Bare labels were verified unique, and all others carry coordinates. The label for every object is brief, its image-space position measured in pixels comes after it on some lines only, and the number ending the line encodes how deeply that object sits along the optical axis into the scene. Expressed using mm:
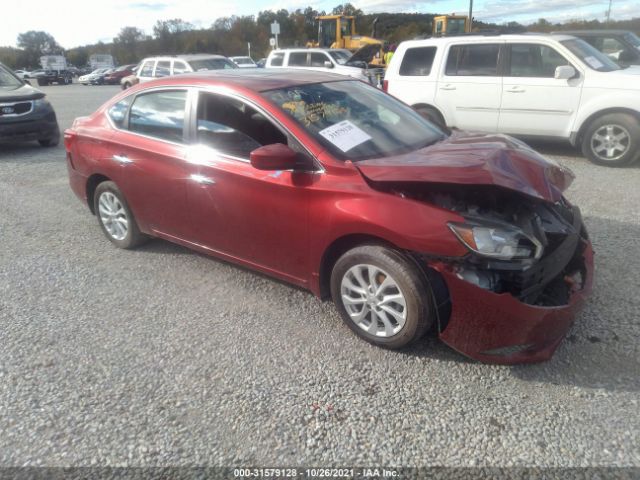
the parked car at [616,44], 10602
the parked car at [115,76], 39281
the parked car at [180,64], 15391
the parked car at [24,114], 9109
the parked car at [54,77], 43312
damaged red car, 2715
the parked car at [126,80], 13121
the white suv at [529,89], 6996
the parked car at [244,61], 26280
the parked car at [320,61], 16850
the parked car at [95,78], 39750
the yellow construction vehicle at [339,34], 24391
